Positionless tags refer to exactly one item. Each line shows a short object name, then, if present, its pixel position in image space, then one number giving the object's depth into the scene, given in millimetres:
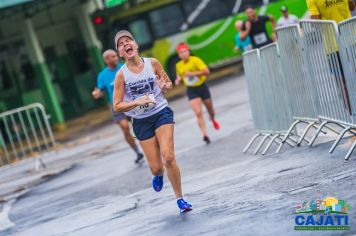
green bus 32844
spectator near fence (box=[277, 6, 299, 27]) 23859
